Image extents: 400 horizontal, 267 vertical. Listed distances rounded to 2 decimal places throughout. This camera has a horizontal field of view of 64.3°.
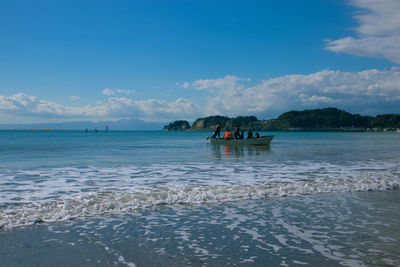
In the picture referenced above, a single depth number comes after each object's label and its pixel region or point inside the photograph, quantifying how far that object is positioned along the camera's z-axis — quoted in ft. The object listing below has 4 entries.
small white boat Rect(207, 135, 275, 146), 126.72
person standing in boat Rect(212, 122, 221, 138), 143.43
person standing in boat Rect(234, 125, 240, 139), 129.23
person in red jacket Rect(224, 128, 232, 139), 131.71
